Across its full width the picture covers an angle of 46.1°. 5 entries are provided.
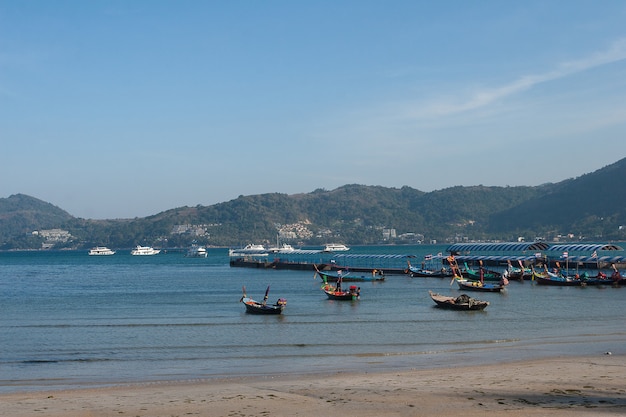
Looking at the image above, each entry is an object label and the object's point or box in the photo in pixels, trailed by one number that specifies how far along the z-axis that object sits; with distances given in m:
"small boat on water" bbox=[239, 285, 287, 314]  48.62
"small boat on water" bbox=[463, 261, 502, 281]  80.06
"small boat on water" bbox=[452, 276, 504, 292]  65.76
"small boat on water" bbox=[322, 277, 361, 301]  59.50
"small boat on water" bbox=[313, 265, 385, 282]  85.56
